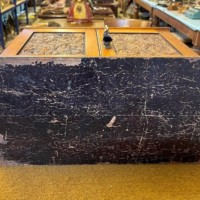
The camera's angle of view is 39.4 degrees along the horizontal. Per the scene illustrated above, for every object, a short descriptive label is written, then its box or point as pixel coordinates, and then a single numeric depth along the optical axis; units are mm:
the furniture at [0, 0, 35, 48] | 4305
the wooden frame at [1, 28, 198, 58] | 1601
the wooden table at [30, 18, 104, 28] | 2898
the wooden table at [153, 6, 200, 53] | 2643
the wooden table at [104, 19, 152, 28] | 2707
